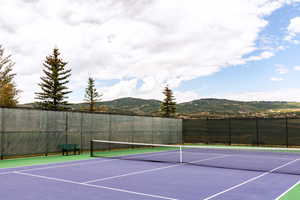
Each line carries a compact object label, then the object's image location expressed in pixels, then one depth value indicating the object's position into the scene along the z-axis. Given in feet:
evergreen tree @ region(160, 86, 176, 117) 199.00
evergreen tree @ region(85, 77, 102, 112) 211.41
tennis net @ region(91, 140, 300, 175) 43.52
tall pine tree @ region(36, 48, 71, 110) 151.43
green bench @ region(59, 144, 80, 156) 59.00
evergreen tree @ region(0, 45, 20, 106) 138.33
